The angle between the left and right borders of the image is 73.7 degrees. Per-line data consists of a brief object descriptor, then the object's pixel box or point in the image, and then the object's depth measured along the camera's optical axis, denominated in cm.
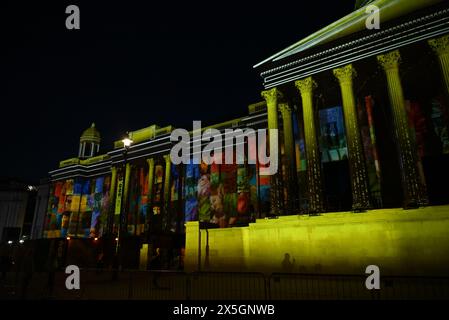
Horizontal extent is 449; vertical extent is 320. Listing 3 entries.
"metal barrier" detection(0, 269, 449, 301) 825
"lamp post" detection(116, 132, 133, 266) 1452
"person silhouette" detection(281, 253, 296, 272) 1464
